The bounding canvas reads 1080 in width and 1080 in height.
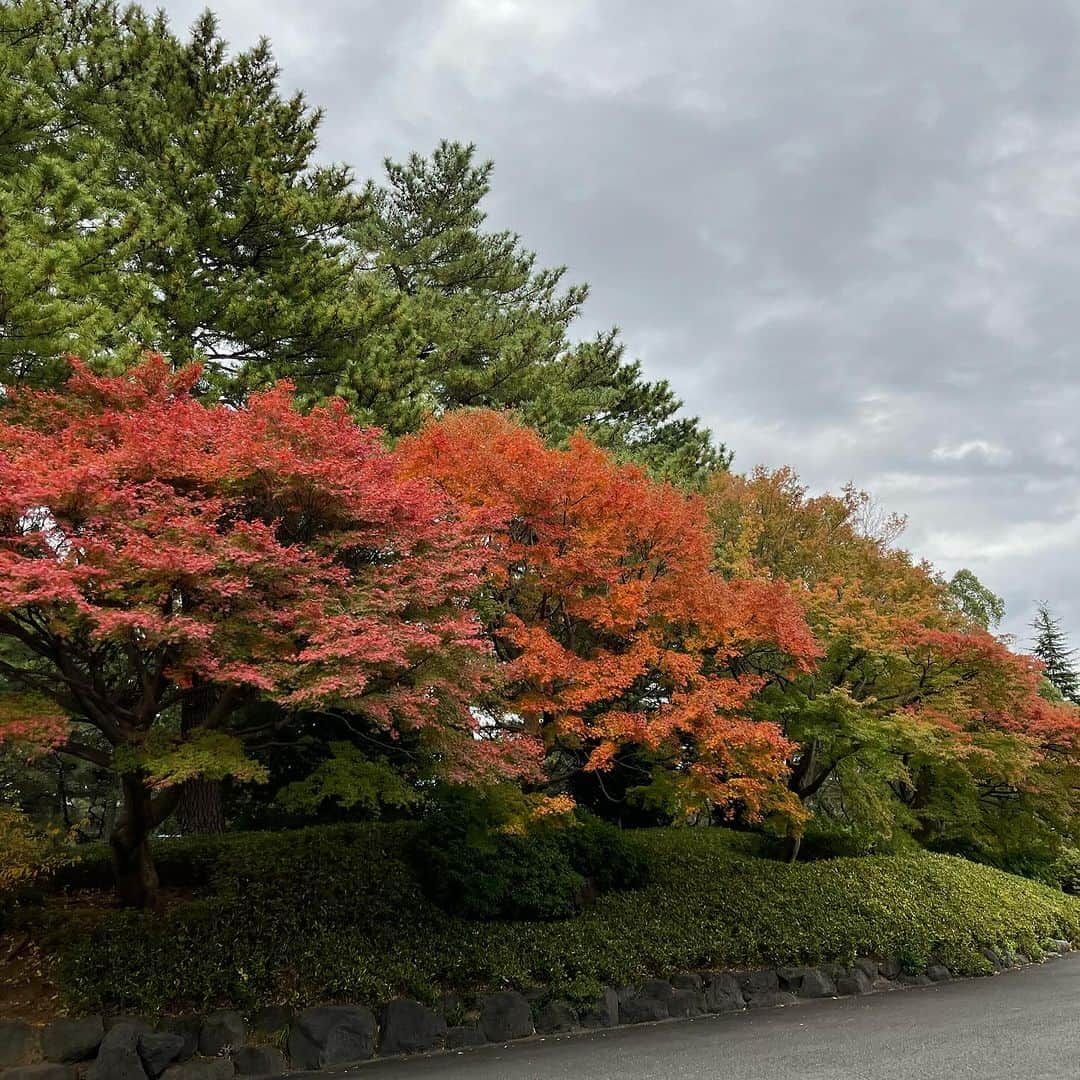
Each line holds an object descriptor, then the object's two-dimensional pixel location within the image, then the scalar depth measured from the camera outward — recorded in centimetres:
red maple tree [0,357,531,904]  644
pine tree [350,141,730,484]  1852
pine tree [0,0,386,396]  1020
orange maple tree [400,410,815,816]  994
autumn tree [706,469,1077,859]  1278
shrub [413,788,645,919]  1002
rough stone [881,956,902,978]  1260
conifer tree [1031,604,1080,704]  3528
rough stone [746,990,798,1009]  1112
